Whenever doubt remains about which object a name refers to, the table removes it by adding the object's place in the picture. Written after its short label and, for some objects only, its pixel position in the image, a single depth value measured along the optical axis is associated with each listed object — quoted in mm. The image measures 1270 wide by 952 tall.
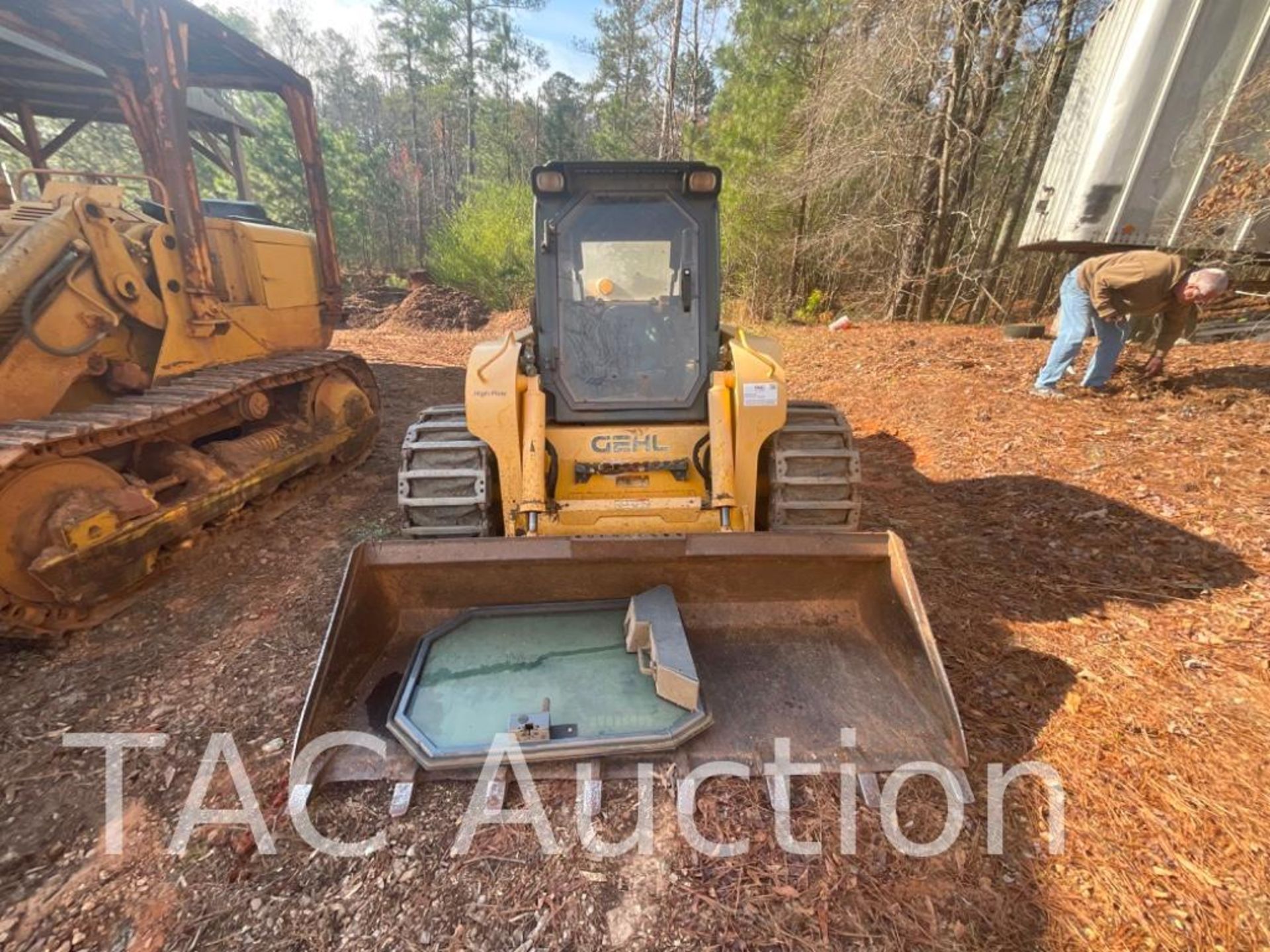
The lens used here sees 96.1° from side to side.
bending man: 4895
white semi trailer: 4875
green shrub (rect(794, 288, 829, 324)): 12359
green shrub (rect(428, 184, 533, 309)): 16219
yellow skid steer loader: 2178
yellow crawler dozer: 2932
